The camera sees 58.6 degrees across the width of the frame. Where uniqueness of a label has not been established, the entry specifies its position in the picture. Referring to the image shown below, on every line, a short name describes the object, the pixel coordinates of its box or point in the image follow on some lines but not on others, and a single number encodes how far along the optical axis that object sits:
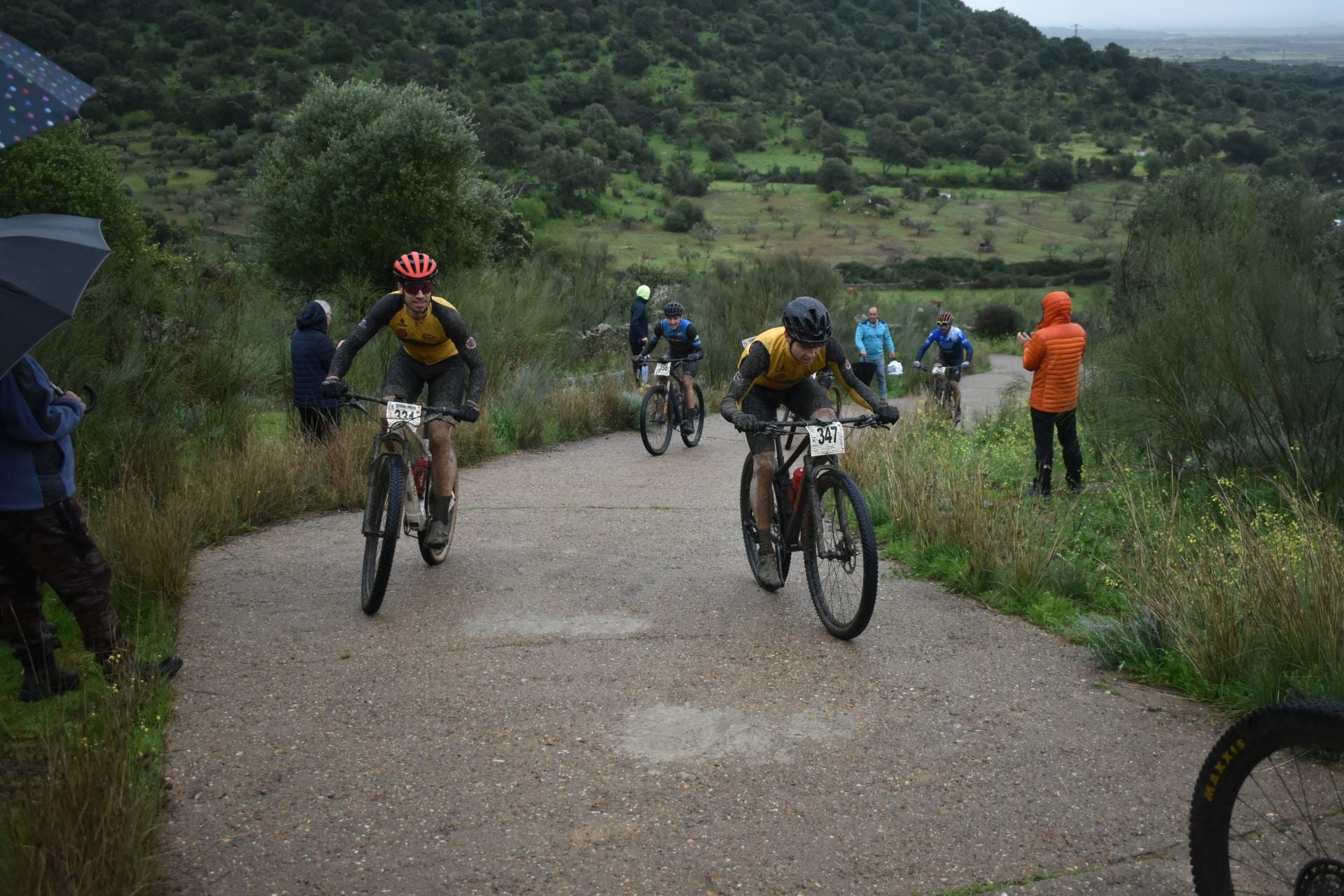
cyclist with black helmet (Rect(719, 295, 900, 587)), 6.51
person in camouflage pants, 4.98
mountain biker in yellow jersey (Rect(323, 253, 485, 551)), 7.39
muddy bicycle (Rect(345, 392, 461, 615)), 6.72
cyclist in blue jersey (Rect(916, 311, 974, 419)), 17.27
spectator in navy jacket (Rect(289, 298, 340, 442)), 11.66
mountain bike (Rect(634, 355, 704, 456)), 14.40
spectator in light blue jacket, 19.42
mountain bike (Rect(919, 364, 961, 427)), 17.02
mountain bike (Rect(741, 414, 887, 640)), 6.12
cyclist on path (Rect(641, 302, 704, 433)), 14.50
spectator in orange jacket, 10.80
